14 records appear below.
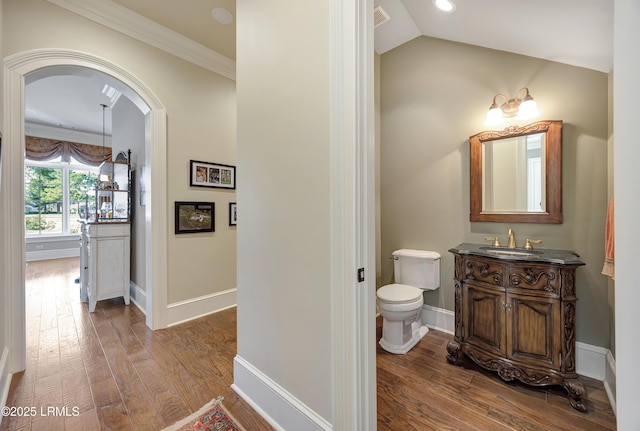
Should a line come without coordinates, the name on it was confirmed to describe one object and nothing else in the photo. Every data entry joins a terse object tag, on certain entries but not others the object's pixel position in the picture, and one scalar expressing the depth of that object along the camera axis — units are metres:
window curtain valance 5.88
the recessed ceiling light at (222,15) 2.36
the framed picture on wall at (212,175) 2.96
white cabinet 3.12
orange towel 1.29
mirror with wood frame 1.98
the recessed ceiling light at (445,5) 1.91
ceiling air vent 2.29
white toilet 2.13
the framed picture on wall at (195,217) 2.83
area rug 1.42
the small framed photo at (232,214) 3.32
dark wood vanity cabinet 1.61
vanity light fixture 2.02
